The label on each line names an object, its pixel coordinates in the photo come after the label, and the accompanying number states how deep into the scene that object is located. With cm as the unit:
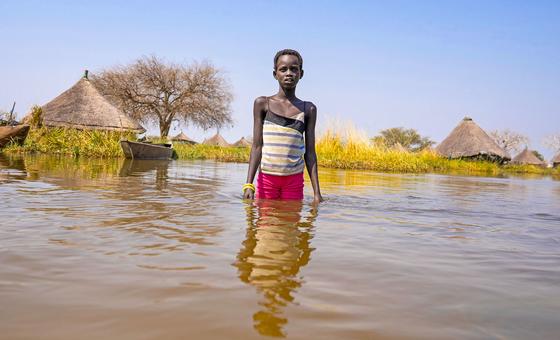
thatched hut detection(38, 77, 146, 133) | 1847
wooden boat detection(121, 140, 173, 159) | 1250
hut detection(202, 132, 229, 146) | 5647
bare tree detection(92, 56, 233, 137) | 3438
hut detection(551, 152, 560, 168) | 4059
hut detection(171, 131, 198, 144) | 5309
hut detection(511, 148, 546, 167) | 4541
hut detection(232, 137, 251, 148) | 5962
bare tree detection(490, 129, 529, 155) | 6250
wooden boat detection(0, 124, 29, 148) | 1244
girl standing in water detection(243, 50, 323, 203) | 370
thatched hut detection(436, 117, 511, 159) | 2844
